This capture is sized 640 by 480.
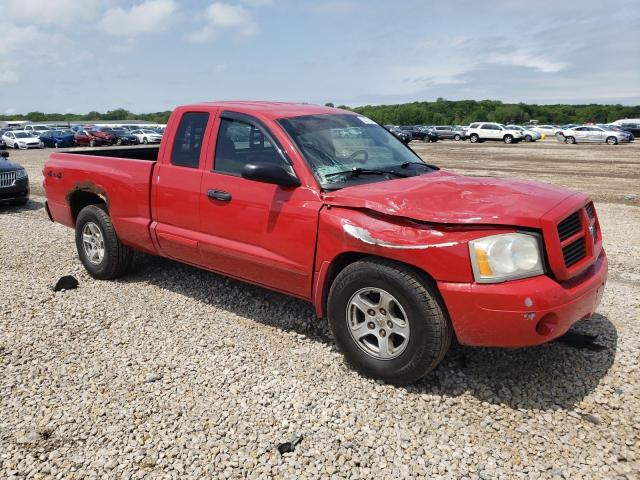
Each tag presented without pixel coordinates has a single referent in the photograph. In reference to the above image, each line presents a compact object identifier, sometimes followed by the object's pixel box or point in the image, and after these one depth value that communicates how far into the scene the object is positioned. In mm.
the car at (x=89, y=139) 44062
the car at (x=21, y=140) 40531
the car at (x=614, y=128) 40256
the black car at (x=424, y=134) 48906
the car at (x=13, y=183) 10531
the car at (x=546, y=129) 55391
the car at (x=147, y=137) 44188
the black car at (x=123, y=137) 44553
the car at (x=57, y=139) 44156
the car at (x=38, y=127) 58344
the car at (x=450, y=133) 49594
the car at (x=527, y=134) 44438
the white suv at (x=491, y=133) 43562
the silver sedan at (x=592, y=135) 39656
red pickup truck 3061
